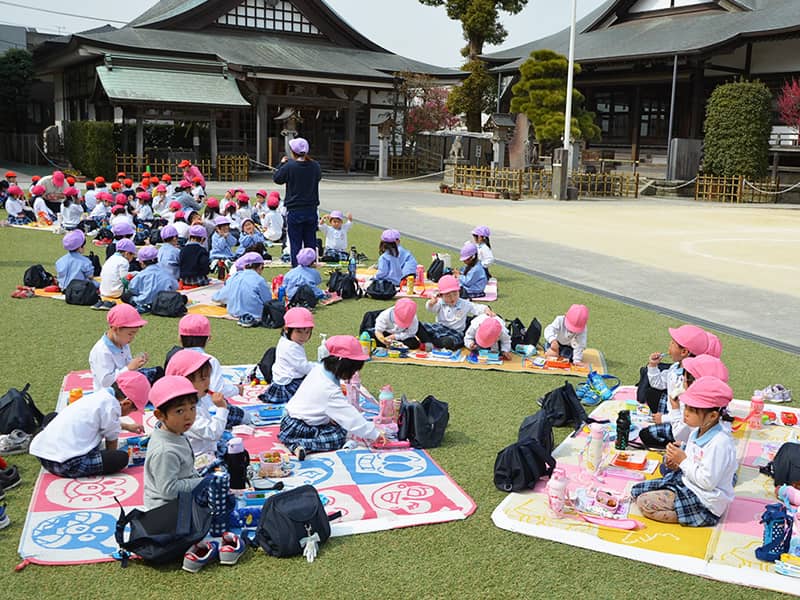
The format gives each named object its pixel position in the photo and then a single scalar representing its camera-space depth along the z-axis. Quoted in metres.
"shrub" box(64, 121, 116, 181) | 27.20
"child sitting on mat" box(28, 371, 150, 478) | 4.90
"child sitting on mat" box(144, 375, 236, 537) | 4.12
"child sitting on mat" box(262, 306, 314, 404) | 6.17
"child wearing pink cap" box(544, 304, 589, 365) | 7.45
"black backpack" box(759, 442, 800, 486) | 5.07
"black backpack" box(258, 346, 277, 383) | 6.87
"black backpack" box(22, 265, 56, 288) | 10.61
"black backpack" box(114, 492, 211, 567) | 3.93
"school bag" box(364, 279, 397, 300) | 10.60
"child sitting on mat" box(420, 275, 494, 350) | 8.00
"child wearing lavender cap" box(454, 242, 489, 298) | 10.66
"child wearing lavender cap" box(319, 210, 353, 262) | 13.20
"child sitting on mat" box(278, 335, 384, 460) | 5.35
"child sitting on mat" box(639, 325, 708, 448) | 5.70
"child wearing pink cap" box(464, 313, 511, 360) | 7.57
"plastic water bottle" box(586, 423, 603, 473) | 5.23
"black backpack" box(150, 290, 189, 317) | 9.48
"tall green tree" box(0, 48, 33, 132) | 34.38
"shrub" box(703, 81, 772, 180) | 26.59
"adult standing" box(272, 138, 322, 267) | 11.51
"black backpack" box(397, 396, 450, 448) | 5.59
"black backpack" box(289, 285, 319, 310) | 9.68
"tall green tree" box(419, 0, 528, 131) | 36.38
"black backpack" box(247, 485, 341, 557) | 4.09
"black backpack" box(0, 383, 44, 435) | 5.32
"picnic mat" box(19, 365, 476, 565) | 4.21
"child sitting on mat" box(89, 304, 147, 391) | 5.80
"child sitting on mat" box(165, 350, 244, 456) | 4.78
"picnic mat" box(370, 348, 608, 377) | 7.49
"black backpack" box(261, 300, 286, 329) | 9.04
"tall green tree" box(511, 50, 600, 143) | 28.08
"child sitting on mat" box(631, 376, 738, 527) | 4.41
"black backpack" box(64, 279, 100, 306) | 9.88
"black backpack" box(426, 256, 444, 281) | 11.75
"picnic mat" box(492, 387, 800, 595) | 4.08
